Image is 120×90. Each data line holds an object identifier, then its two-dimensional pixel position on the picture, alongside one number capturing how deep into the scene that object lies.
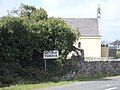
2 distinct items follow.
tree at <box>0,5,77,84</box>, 32.09
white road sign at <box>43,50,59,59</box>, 35.91
